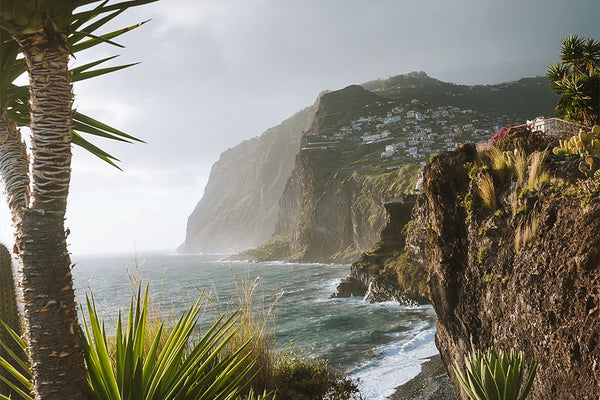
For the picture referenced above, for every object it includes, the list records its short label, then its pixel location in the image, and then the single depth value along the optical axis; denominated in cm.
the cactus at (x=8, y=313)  286
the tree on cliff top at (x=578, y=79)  1111
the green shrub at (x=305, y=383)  389
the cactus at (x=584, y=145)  659
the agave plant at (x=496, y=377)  309
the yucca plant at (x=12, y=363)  281
